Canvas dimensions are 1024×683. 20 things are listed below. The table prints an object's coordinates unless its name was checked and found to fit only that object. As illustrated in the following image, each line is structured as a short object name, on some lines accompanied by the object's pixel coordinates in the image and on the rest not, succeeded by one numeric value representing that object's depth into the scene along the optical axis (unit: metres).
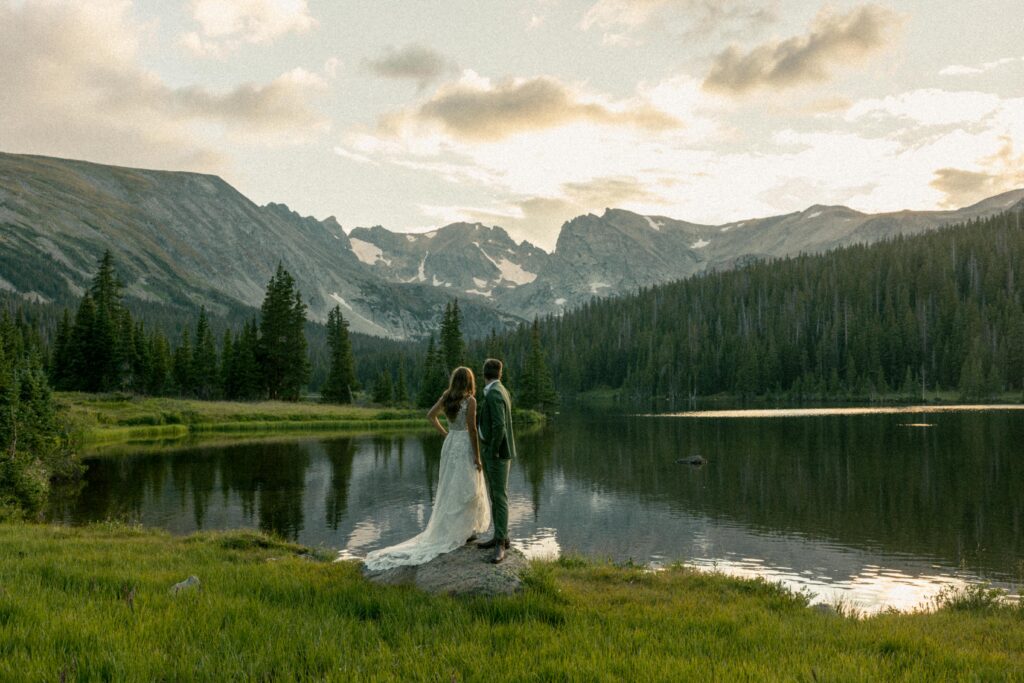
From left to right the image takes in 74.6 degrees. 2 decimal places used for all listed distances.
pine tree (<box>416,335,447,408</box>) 102.12
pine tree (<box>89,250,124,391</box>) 88.38
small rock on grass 10.42
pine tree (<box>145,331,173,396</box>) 102.31
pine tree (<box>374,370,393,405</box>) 116.25
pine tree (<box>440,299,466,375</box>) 104.56
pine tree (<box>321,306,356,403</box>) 109.19
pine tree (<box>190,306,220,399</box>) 108.25
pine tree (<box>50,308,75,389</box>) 88.00
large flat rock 10.62
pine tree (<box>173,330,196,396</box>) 108.19
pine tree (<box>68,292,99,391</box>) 87.50
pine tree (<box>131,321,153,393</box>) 97.56
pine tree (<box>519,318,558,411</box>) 111.25
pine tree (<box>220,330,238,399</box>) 102.69
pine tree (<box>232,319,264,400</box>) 99.56
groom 12.52
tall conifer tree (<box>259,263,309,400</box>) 100.69
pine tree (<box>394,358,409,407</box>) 119.25
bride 12.61
